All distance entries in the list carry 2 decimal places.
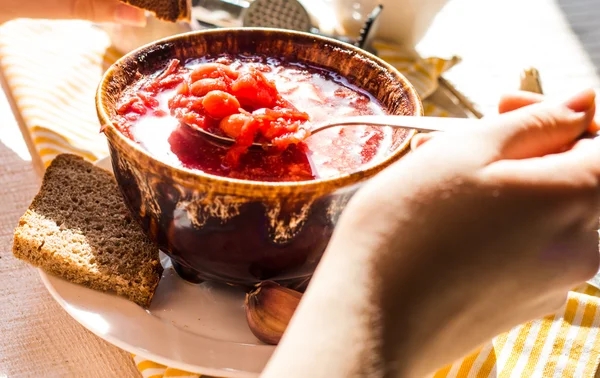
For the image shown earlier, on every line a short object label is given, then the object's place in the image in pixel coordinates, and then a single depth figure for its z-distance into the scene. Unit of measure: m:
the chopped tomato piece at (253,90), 0.61
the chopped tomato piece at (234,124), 0.59
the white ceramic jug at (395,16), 0.82
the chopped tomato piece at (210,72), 0.62
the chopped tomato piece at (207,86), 0.61
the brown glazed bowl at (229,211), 0.55
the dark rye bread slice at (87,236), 0.59
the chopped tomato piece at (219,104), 0.59
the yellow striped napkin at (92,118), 0.58
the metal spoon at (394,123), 0.57
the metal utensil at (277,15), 0.82
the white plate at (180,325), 0.56
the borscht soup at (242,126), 0.59
